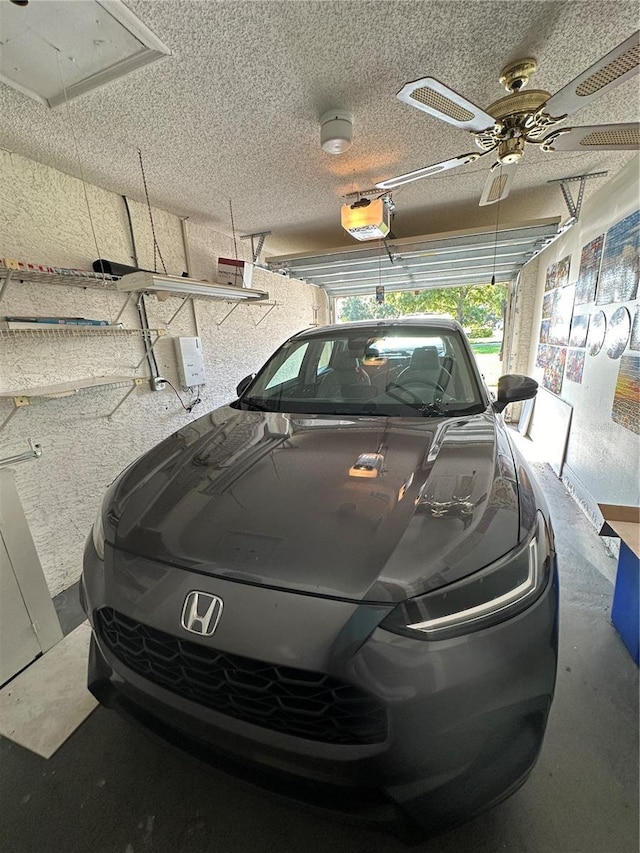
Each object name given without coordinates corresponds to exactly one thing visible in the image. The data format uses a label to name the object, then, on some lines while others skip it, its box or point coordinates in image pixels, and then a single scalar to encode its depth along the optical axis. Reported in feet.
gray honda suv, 2.29
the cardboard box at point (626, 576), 4.39
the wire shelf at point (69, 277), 5.32
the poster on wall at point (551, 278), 12.53
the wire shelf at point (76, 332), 5.88
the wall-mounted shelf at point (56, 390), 5.49
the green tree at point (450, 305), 24.76
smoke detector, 5.34
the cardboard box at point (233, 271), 9.77
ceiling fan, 3.81
